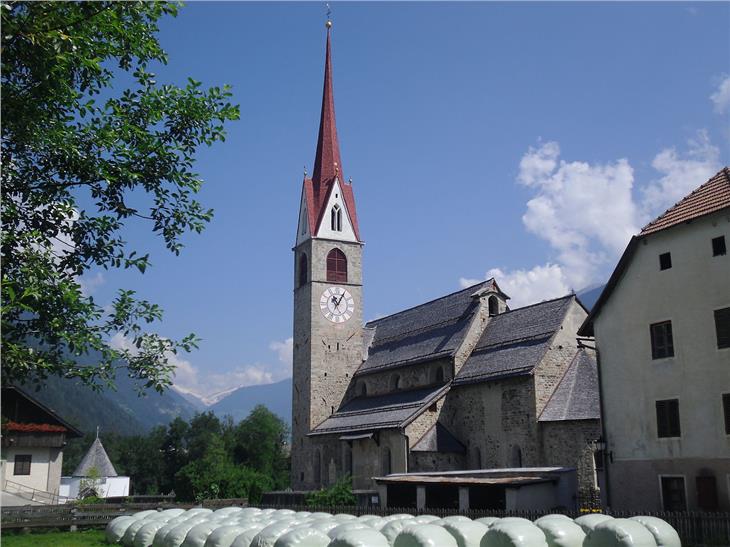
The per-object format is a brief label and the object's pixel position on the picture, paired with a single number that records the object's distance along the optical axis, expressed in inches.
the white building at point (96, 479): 2487.7
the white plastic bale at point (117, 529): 1053.8
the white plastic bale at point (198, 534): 813.2
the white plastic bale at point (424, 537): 636.7
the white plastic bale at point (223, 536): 778.8
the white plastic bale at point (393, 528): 722.8
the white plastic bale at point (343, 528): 614.2
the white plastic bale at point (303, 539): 647.9
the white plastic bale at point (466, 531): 705.6
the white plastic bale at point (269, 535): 697.6
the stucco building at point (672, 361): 909.2
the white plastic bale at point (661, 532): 676.1
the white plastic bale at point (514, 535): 649.0
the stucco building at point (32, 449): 1536.7
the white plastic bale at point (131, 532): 998.4
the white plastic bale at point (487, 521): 783.3
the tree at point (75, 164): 423.5
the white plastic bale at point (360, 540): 579.2
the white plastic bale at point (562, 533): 685.3
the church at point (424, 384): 1349.7
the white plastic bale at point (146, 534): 960.3
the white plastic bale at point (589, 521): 708.0
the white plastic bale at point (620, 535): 641.6
